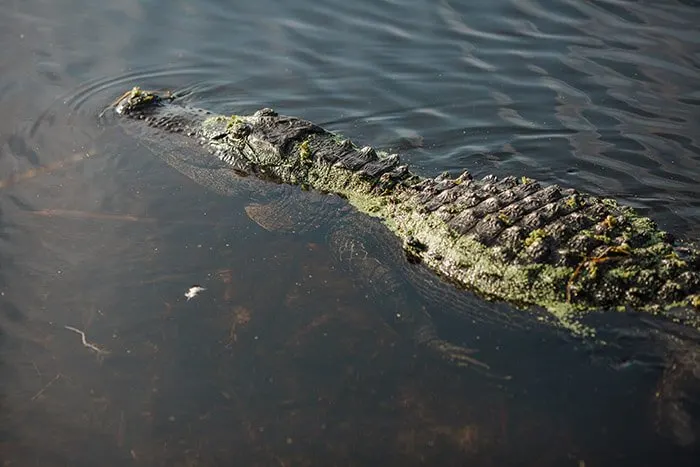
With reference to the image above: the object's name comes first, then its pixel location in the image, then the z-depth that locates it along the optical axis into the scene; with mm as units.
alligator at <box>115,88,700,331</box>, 5680
